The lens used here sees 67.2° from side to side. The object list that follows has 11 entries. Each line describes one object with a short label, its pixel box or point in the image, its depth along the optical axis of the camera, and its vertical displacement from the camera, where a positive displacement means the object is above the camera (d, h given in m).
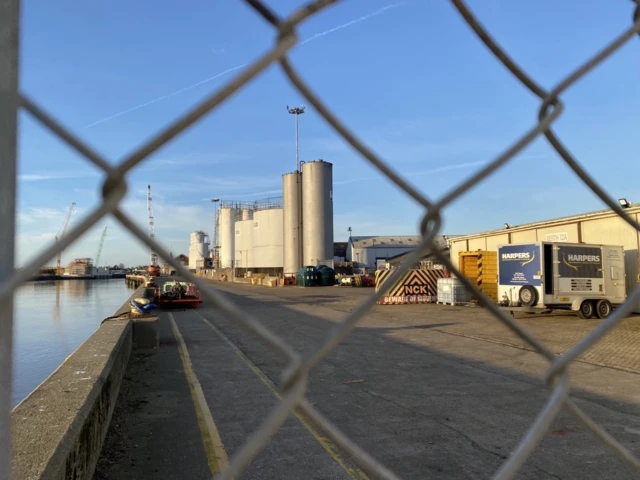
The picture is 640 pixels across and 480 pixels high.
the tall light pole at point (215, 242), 110.84 +5.27
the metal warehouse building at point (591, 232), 18.77 +1.27
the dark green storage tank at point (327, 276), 47.61 -1.27
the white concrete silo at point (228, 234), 88.69 +5.55
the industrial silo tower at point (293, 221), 57.66 +5.12
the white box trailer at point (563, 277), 16.33 -0.53
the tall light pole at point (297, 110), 51.25 +16.67
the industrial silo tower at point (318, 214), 55.66 +5.72
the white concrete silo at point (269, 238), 67.44 +3.67
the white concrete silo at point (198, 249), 113.68 +3.82
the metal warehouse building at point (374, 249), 75.19 +2.17
